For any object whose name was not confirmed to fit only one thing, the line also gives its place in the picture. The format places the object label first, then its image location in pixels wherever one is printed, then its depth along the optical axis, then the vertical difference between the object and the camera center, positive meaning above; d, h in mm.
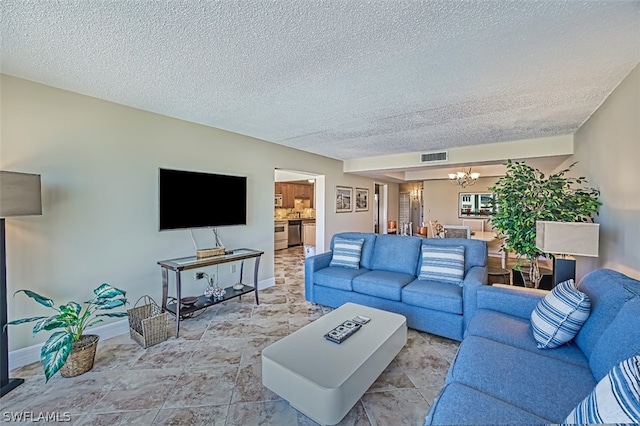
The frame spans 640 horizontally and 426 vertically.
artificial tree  2676 +35
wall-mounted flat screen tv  3166 +116
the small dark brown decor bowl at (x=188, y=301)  3135 -1071
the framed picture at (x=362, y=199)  7168 +253
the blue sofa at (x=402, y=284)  2738 -847
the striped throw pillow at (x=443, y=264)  3031 -626
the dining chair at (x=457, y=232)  5559 -460
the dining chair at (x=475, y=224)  7474 -397
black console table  2877 -729
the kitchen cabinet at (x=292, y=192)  9055 +590
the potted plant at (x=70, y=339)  1946 -995
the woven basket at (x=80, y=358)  2166 -1205
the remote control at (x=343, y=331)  2055 -962
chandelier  6808 +823
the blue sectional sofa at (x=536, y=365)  1168 -841
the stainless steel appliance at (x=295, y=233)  8680 -764
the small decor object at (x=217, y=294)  3295 -1031
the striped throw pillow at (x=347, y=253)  3758 -617
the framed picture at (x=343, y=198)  6386 +249
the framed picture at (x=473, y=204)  8070 +158
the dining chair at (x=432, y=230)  6686 -508
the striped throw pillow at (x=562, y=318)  1635 -661
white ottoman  1573 -1001
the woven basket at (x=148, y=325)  2633 -1152
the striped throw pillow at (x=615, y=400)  804 -588
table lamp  2153 -229
